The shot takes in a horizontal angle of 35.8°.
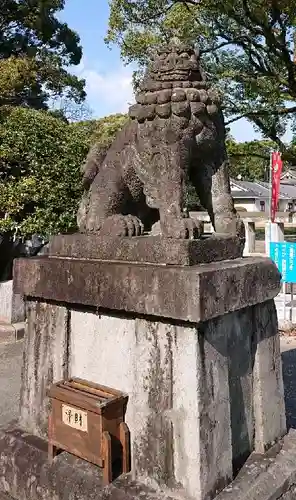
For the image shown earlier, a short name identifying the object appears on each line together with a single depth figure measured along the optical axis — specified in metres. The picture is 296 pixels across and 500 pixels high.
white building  44.03
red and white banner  10.70
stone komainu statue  2.70
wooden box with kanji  2.44
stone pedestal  2.28
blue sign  7.08
